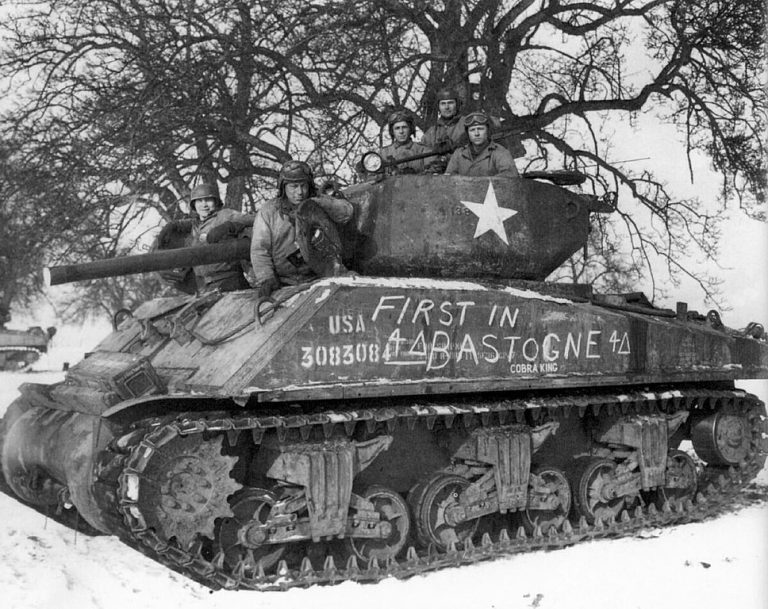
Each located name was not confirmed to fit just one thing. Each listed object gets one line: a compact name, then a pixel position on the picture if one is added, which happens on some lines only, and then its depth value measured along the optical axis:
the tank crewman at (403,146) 10.50
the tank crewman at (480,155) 9.40
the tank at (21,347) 32.47
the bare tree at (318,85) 13.59
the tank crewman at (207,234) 9.63
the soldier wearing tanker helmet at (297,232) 8.30
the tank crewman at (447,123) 10.83
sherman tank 7.00
